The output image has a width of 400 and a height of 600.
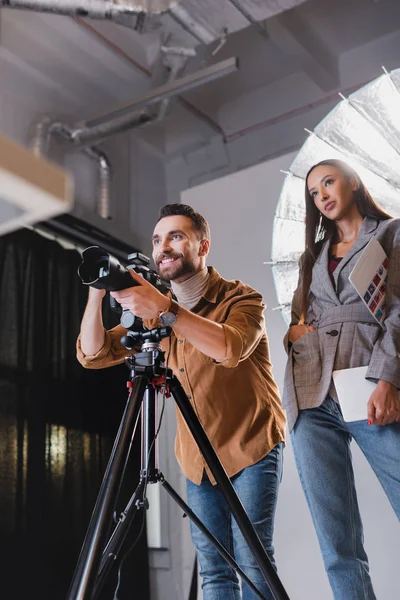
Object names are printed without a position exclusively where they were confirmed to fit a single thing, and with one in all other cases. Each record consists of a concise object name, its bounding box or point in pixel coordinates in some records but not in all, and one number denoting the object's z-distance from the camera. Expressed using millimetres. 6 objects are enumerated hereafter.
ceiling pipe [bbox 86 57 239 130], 2902
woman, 1247
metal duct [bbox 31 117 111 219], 3037
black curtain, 2461
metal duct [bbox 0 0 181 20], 2270
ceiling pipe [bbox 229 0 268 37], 2538
